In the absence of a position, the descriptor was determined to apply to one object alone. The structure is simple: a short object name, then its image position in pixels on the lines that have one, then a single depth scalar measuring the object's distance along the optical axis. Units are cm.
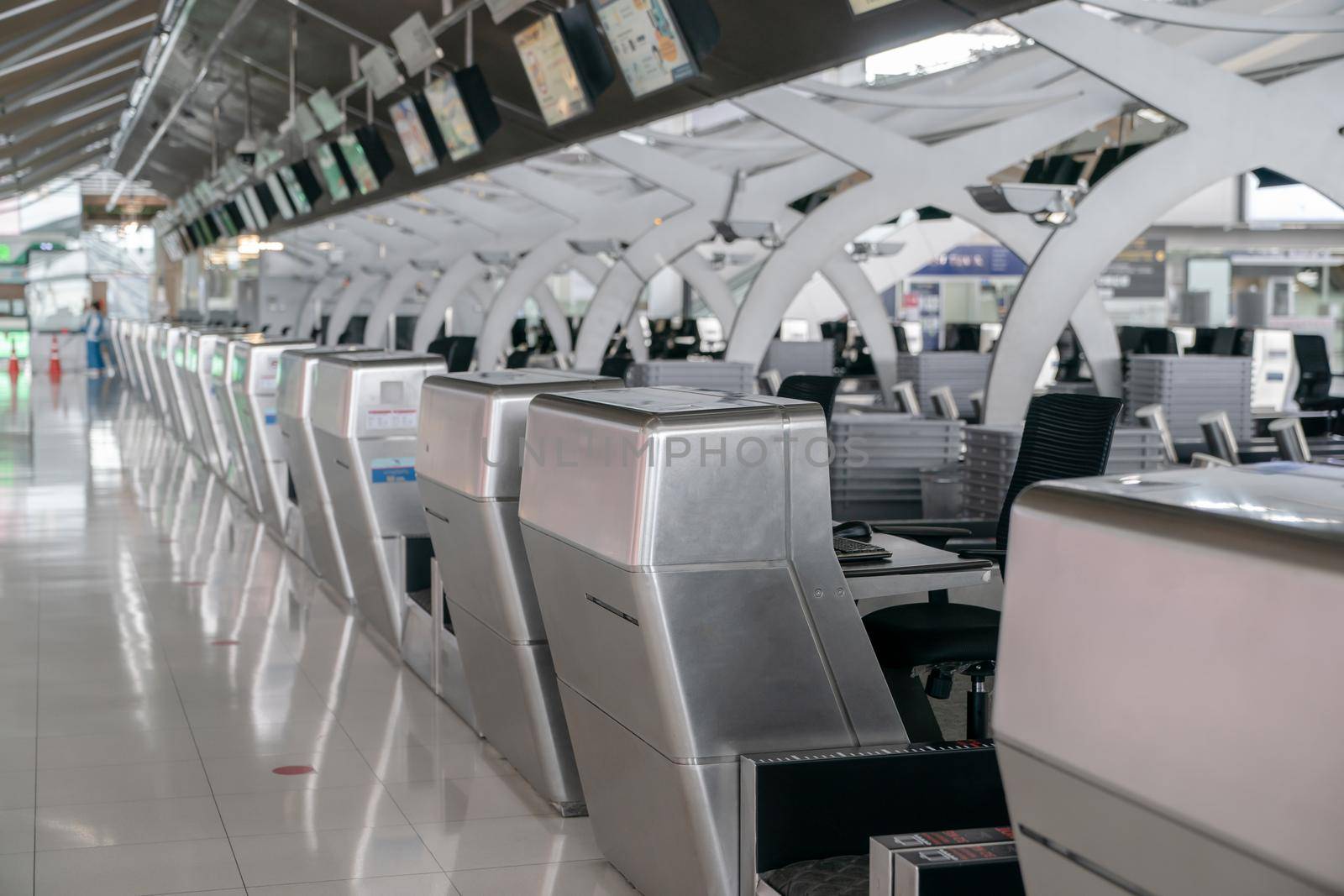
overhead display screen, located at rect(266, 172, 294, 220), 1709
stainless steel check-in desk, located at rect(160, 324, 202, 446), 1349
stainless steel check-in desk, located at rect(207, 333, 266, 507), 991
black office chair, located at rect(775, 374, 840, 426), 546
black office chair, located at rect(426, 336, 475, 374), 991
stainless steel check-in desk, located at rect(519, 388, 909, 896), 296
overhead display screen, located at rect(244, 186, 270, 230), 1977
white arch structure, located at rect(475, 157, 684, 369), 1538
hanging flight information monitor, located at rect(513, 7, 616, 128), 696
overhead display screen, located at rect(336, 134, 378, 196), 1214
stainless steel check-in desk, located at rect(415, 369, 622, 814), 400
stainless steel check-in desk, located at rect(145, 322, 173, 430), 1559
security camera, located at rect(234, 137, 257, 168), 1455
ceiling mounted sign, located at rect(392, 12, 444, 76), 887
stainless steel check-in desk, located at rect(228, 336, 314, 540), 898
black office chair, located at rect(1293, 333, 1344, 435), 1380
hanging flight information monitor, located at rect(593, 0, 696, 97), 574
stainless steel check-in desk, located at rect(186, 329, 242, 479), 1159
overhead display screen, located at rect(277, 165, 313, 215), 1612
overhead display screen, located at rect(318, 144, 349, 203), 1336
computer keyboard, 357
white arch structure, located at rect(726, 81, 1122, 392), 1005
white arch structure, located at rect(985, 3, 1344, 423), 715
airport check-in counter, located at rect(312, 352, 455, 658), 600
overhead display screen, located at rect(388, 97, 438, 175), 993
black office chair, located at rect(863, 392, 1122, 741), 338
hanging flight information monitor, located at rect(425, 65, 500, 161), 852
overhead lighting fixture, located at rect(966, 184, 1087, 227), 771
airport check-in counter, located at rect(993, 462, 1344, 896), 149
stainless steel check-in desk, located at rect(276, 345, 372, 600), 685
